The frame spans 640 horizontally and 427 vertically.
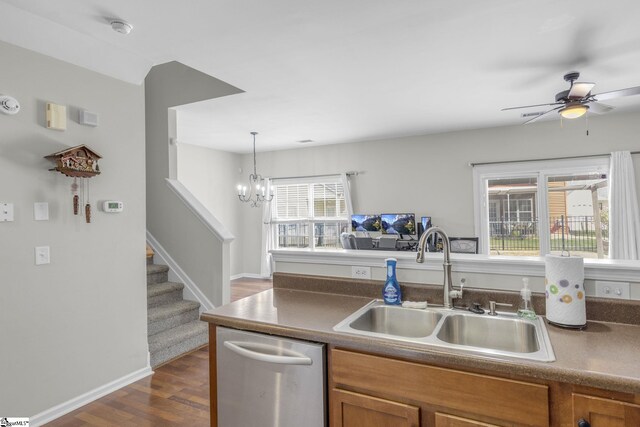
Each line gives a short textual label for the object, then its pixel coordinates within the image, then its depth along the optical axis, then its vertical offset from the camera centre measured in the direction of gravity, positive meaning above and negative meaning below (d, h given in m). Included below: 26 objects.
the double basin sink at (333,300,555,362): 1.35 -0.48
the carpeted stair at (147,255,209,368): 3.26 -1.04
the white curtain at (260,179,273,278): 7.08 -0.43
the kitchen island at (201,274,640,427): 1.02 -0.53
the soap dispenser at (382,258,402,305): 1.75 -0.37
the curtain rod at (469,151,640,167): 4.79 +0.72
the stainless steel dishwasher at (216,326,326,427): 1.40 -0.68
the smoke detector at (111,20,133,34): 2.28 +1.23
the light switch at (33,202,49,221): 2.29 +0.05
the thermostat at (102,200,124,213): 2.68 +0.09
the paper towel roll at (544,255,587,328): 1.38 -0.32
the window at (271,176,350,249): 6.71 +0.04
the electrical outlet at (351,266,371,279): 1.96 -0.32
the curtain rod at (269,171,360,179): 6.36 +0.73
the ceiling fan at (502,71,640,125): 2.95 +0.97
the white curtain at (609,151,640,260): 4.53 -0.01
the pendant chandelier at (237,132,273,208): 7.11 +0.46
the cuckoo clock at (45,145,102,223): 2.35 +0.36
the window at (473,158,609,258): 4.94 +0.05
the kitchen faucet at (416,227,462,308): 1.65 -0.26
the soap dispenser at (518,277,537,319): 1.48 -0.39
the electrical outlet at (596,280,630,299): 1.44 -0.32
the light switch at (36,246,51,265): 2.30 -0.23
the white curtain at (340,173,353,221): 6.35 +0.37
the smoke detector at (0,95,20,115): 2.12 +0.69
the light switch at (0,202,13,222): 2.12 +0.05
